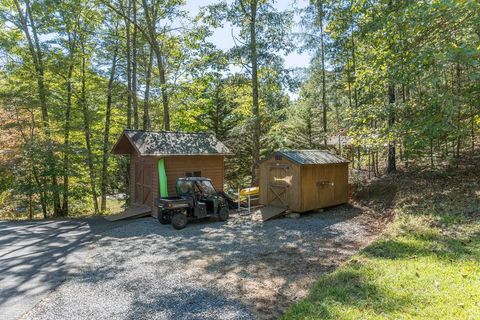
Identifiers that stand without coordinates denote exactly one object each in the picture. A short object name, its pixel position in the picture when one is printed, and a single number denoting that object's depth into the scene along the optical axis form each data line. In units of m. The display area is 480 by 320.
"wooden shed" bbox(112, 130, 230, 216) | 11.26
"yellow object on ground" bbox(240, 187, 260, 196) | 11.95
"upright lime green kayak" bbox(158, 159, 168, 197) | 11.14
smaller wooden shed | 10.91
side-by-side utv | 9.45
